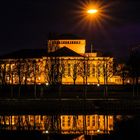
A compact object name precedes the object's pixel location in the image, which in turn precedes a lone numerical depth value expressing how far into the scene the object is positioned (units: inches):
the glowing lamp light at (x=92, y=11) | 649.1
